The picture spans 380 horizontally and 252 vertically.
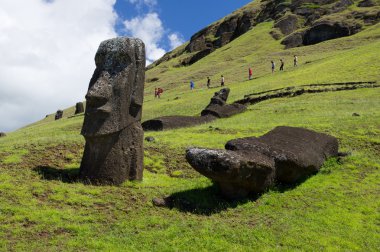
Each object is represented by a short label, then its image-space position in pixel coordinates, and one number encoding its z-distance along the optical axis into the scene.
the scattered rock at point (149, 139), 22.85
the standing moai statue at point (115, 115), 14.69
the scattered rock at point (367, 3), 125.94
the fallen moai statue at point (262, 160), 13.16
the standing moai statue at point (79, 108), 64.94
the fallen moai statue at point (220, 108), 37.12
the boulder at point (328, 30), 105.19
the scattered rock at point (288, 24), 136.38
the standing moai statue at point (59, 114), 70.29
